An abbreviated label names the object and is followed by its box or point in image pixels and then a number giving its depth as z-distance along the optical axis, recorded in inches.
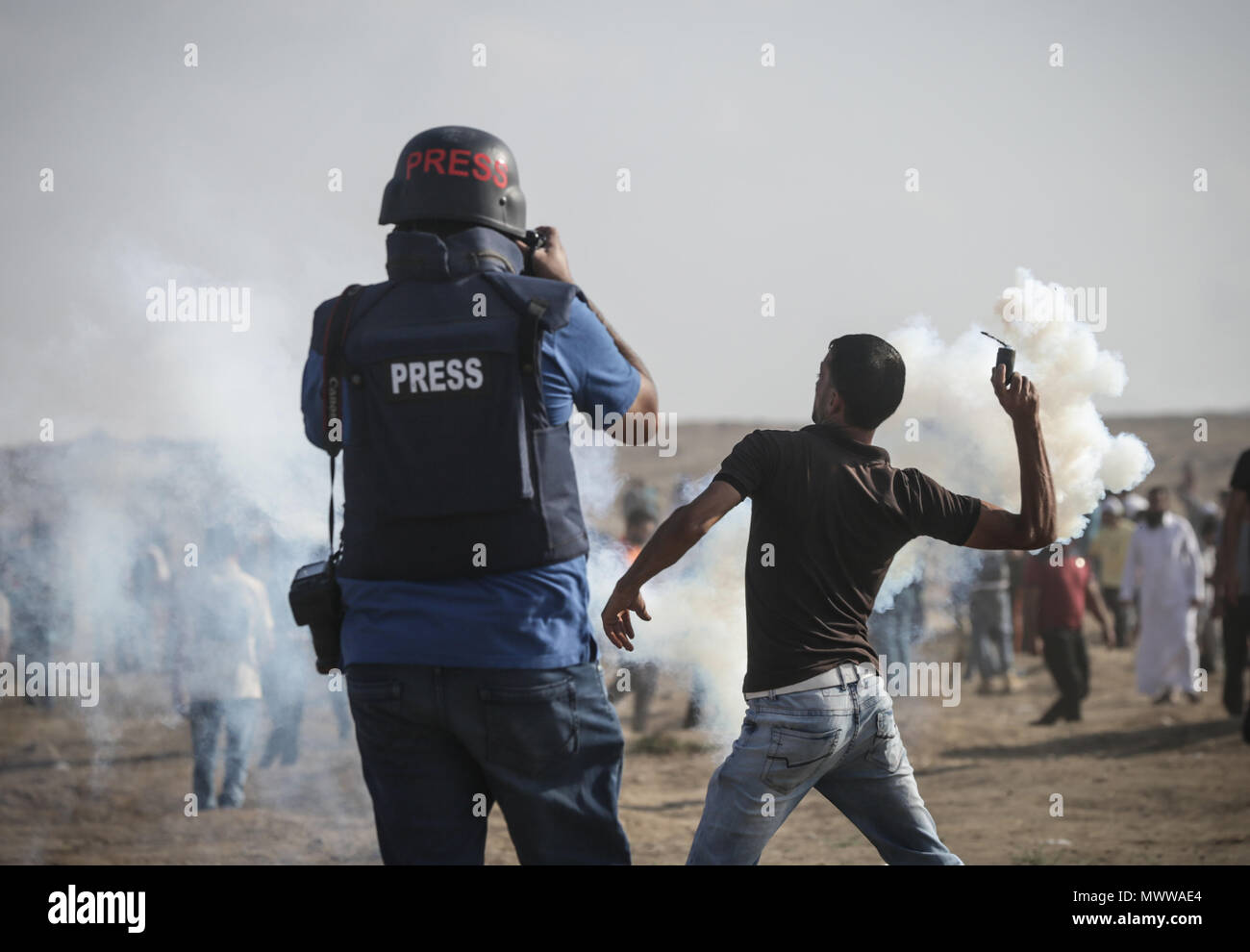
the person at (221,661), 299.7
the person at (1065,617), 417.1
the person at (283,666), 313.0
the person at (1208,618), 531.8
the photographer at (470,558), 103.5
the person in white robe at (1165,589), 451.2
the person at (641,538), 409.7
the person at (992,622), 479.2
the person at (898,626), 433.4
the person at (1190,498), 649.6
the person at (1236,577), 290.0
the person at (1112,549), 546.6
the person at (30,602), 374.0
